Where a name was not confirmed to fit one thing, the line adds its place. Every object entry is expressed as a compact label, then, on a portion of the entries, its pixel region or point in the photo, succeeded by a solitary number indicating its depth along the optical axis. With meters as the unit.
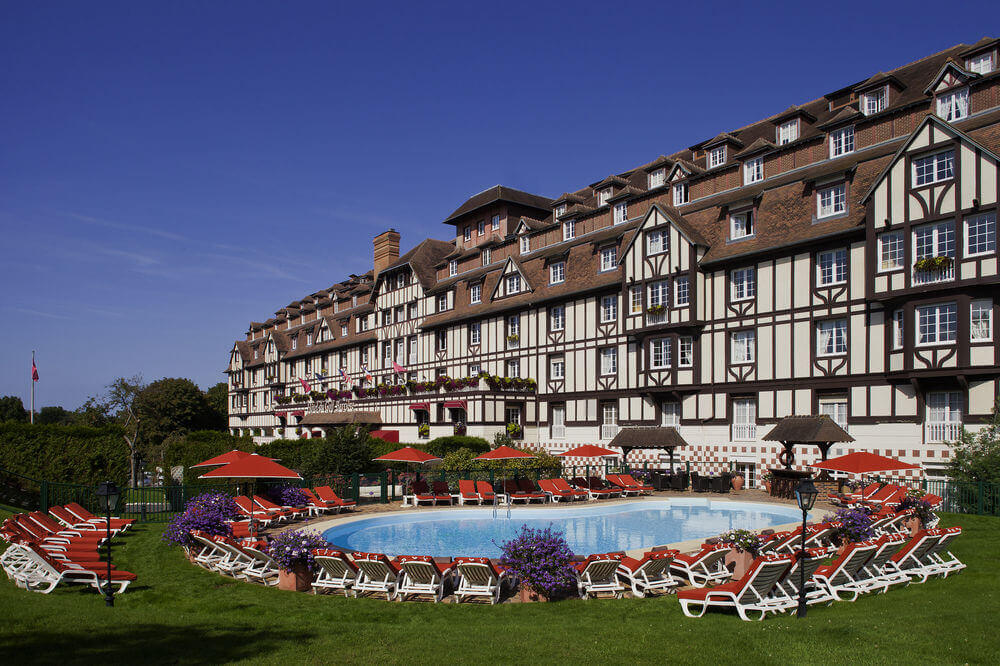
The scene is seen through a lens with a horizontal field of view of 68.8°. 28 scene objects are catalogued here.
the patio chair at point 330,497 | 22.28
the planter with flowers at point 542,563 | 11.20
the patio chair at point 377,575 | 11.73
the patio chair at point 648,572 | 11.68
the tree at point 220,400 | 82.89
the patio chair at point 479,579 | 11.47
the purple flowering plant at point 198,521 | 14.50
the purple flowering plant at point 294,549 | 11.90
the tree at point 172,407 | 67.81
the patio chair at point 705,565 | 12.16
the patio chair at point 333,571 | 11.93
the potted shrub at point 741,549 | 11.86
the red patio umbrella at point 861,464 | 17.78
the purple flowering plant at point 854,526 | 13.48
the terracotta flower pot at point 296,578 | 12.10
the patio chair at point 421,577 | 11.52
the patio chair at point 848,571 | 10.72
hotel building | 22.09
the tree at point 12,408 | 95.55
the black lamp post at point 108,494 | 10.75
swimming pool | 18.75
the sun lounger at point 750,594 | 9.73
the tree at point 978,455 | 19.81
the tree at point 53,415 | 129.00
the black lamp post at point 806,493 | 10.15
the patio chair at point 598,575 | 11.55
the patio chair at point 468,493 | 24.33
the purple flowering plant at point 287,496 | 20.86
